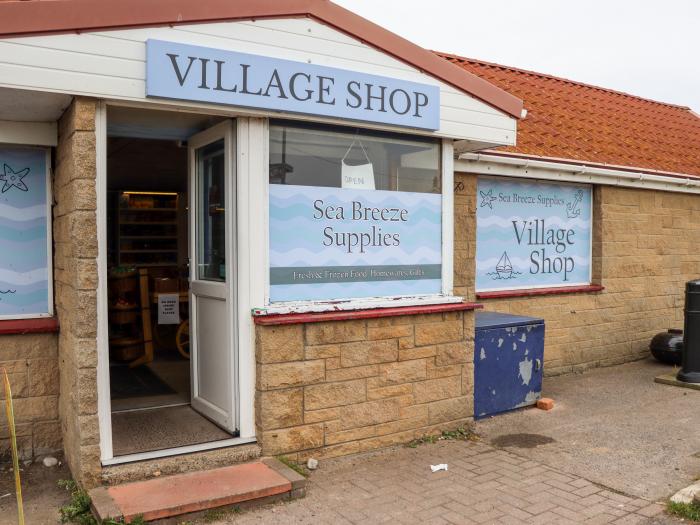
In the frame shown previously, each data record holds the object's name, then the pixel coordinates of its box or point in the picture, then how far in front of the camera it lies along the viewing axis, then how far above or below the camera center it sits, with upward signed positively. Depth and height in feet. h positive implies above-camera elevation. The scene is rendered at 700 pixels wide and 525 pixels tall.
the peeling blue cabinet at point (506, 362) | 20.75 -4.07
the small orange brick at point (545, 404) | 22.04 -5.60
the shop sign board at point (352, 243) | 16.53 -0.11
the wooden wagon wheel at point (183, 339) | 26.32 -4.06
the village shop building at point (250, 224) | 14.05 +0.40
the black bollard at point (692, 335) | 25.12 -3.75
